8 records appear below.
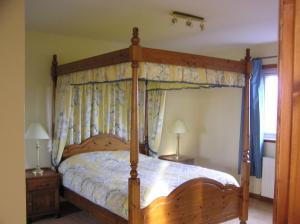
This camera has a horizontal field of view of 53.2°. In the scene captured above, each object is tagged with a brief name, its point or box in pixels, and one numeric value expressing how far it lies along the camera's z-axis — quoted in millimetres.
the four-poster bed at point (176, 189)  2713
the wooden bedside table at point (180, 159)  5098
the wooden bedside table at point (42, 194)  3643
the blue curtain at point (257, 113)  4648
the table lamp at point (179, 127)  5273
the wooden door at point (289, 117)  531
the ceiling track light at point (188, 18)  3135
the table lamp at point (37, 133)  3787
